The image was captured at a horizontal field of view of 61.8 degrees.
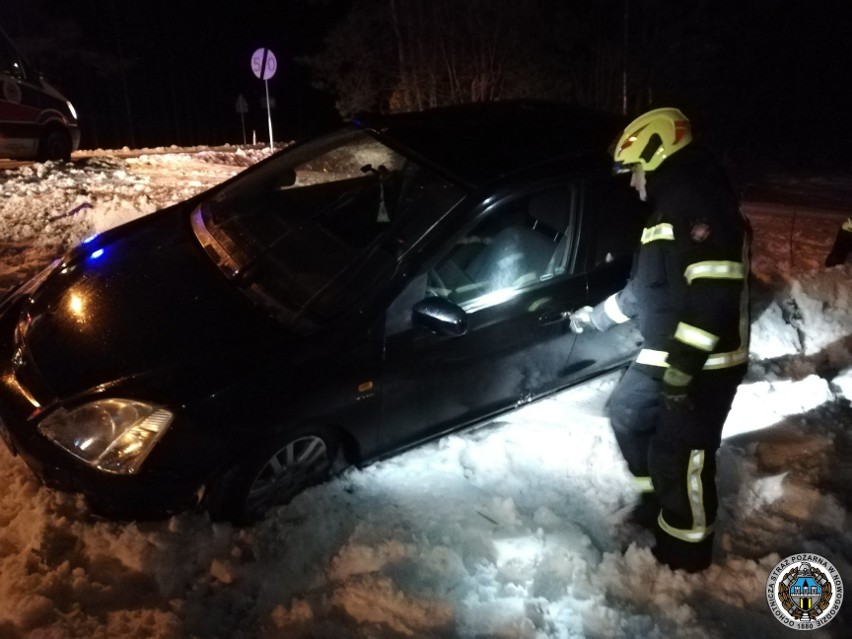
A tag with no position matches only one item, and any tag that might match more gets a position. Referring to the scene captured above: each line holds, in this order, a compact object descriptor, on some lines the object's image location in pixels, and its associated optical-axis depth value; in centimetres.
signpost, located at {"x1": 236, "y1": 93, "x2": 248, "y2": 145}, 1848
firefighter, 265
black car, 278
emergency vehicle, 946
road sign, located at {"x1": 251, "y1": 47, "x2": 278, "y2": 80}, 1484
